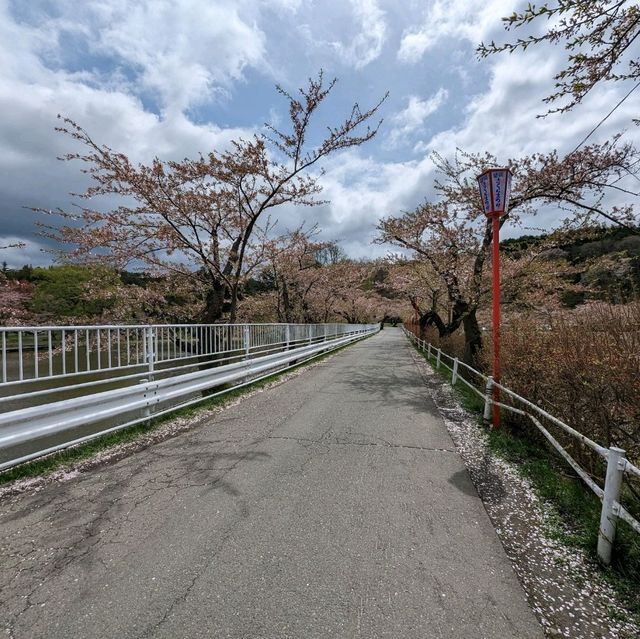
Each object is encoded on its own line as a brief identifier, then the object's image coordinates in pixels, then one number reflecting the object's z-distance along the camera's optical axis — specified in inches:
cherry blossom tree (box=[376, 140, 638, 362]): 339.0
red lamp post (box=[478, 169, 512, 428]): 205.3
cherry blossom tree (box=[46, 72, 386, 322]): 320.8
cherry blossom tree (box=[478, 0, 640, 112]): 122.6
